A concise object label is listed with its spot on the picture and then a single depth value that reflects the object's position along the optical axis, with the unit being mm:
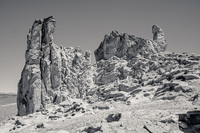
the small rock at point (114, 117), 27303
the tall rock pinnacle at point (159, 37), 82375
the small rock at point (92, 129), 23319
